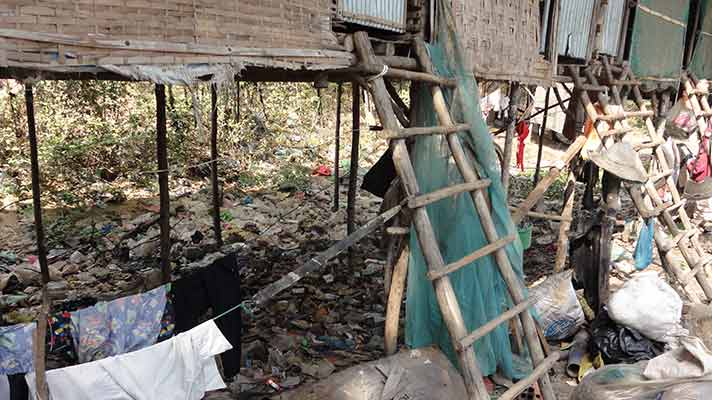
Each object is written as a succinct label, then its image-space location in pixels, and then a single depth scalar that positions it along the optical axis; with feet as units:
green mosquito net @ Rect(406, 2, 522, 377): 13.10
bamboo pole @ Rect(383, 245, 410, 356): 13.58
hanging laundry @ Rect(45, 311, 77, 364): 10.73
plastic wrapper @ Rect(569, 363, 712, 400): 10.37
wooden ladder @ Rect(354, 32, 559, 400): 10.13
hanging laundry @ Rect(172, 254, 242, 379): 11.71
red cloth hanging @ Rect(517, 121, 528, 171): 35.94
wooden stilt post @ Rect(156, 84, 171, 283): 16.03
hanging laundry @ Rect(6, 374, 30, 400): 8.62
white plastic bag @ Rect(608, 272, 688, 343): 14.39
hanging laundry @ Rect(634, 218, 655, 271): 19.49
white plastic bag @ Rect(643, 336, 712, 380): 10.69
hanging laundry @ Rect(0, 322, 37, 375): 9.32
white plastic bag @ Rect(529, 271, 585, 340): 16.88
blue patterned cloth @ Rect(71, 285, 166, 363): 10.81
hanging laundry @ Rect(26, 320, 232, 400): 8.71
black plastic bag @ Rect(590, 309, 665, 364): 14.51
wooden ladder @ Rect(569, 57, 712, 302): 19.08
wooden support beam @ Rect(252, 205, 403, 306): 10.27
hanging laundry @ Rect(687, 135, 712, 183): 28.12
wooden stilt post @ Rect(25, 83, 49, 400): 17.48
